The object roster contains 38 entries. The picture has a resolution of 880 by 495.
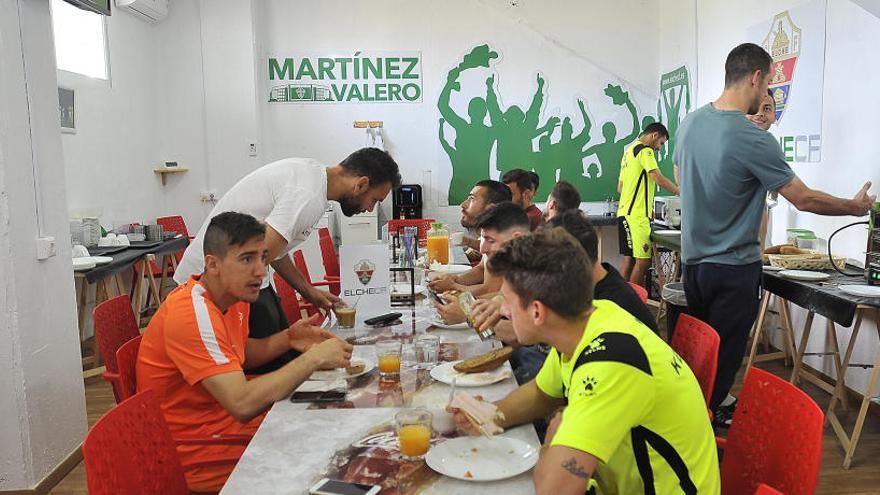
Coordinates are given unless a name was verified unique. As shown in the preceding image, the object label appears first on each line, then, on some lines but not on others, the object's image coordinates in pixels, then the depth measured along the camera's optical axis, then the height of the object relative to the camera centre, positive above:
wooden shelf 7.69 +0.24
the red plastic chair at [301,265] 4.27 -0.50
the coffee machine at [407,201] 8.20 -0.17
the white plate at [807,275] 3.75 -0.53
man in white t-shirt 2.87 -0.05
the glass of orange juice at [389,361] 2.24 -0.57
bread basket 3.99 -0.48
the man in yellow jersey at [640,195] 6.61 -0.13
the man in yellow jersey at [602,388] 1.41 -0.43
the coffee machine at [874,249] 3.55 -0.37
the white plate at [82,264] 4.71 -0.49
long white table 1.52 -0.64
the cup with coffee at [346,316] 2.88 -0.54
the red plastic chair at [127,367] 2.26 -0.59
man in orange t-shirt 2.06 -0.51
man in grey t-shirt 3.09 -0.08
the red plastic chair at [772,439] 1.53 -0.62
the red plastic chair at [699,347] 2.28 -0.58
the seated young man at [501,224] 3.17 -0.18
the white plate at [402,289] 3.56 -0.54
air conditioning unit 7.09 +1.93
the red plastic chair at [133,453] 1.50 -0.62
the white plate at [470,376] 2.14 -0.61
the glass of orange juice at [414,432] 1.64 -0.59
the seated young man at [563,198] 4.07 -0.09
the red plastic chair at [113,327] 2.73 -0.56
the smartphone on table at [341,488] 1.46 -0.64
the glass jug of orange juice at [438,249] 4.61 -0.42
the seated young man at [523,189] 5.08 -0.03
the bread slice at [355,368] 2.25 -0.59
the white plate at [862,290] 3.36 -0.56
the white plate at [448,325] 2.89 -0.59
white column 3.12 -0.38
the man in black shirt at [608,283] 2.15 -0.32
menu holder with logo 2.97 -0.40
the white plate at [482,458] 1.55 -0.64
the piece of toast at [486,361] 2.22 -0.58
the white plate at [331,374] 2.24 -0.61
